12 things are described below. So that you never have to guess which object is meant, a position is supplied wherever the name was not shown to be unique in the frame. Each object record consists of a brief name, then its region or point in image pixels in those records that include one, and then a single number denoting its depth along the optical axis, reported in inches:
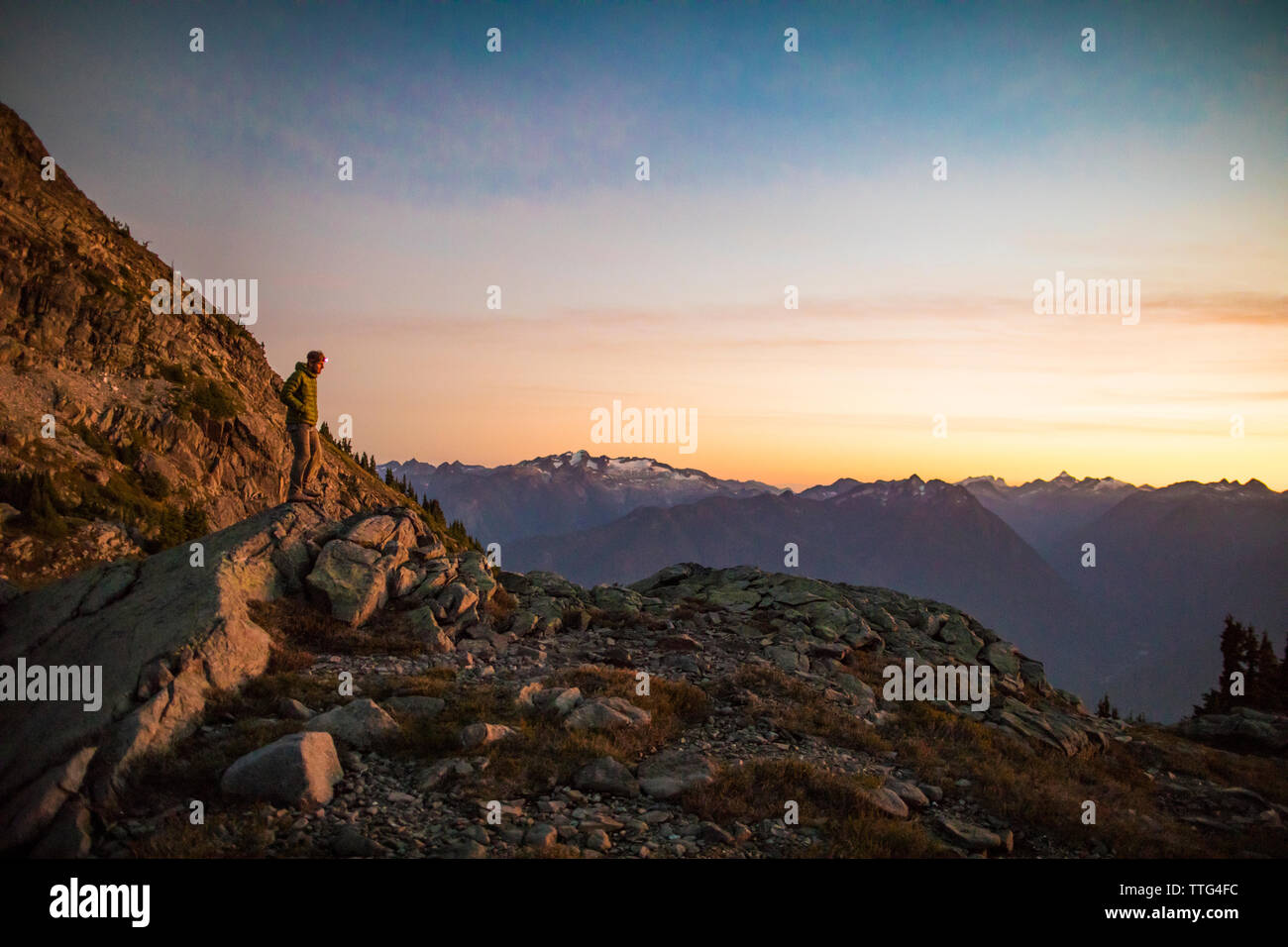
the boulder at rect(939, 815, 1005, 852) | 473.4
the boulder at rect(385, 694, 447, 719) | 549.0
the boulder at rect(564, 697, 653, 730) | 544.7
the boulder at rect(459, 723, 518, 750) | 490.2
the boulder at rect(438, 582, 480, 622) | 831.1
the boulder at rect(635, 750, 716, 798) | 471.2
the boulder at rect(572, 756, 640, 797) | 464.8
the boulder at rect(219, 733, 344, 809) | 401.1
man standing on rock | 799.1
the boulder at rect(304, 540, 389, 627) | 742.5
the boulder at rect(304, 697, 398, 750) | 485.1
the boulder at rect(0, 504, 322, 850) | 446.9
